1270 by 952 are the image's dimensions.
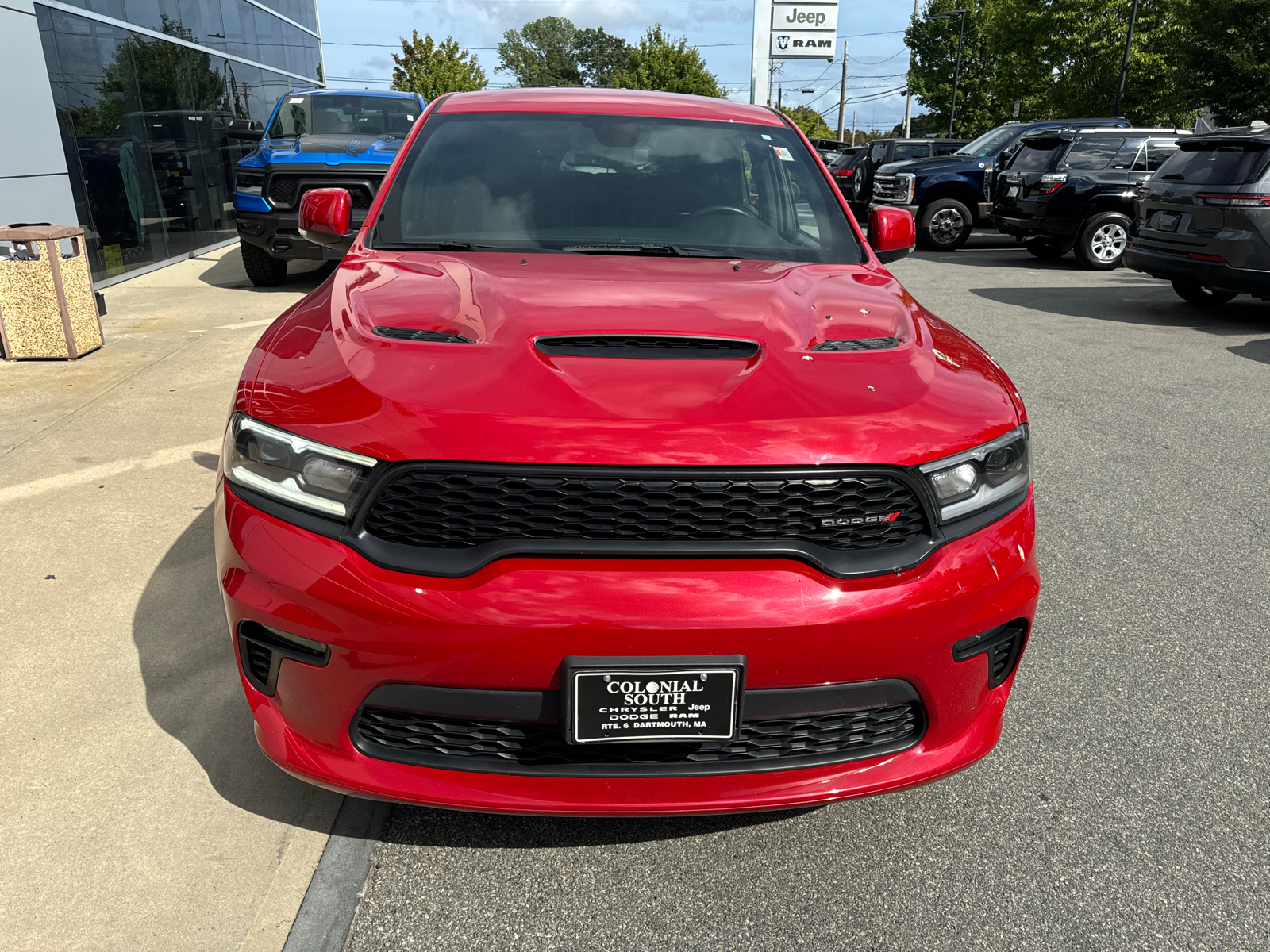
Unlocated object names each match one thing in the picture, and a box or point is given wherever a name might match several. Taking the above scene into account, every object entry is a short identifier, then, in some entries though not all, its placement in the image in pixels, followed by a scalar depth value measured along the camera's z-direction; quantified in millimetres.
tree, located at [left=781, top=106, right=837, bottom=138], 76281
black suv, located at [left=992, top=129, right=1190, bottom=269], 13172
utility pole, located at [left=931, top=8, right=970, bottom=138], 45000
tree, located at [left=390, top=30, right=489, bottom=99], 51500
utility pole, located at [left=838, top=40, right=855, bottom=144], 75025
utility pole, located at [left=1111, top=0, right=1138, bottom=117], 26542
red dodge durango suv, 1869
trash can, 6730
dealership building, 9508
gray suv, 8750
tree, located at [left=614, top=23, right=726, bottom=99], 62688
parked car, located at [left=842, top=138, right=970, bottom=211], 19953
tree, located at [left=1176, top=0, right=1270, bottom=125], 20281
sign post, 47875
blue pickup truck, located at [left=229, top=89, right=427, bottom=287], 9734
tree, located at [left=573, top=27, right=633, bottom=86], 114000
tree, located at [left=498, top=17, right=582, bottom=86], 114438
